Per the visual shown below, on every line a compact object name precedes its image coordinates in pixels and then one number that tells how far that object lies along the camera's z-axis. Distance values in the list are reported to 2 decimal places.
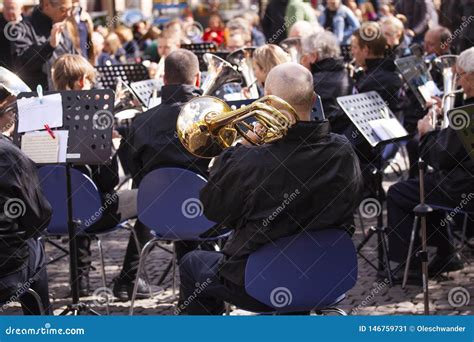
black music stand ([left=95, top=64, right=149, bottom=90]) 16.94
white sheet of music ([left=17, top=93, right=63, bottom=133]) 9.87
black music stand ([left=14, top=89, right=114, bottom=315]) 10.28
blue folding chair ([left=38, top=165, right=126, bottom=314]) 10.98
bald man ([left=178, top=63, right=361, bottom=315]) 8.14
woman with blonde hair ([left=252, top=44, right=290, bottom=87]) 13.52
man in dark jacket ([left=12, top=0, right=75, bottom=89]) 15.18
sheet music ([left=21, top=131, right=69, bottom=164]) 9.92
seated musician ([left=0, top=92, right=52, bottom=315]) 8.76
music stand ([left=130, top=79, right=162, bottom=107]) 14.04
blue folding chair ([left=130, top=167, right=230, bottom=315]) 10.45
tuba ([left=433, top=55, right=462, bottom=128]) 13.46
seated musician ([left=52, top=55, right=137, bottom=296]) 11.60
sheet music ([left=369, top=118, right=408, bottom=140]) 12.18
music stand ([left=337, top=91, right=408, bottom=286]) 12.03
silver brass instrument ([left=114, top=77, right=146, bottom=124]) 14.16
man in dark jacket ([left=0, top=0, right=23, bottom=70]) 15.48
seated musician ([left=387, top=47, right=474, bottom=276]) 11.42
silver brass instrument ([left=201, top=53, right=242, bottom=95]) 13.12
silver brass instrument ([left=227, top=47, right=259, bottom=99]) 14.81
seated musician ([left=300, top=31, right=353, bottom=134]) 13.87
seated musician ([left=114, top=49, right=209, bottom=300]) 11.18
